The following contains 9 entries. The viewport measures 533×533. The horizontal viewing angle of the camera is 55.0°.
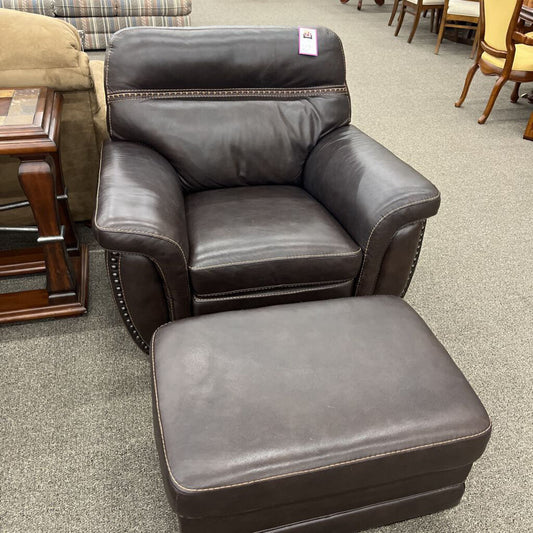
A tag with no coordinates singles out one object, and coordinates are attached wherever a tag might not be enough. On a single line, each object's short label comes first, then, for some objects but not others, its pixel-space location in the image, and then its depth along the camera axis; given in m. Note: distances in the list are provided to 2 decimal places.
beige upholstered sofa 1.74
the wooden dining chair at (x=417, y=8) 4.94
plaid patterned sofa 4.20
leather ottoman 0.99
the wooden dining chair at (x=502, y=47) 3.24
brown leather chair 1.49
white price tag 1.88
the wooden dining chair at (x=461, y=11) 4.62
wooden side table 1.52
